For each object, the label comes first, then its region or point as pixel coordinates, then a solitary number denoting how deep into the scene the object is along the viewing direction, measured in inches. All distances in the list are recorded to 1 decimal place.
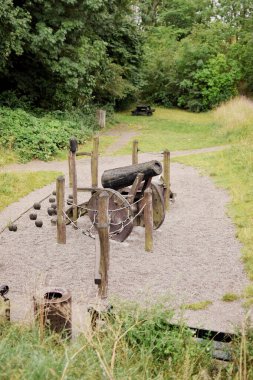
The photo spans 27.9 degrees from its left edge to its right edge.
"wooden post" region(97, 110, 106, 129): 949.8
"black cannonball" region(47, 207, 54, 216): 421.1
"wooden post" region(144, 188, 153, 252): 354.6
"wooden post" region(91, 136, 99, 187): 463.5
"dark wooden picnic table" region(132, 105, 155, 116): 1189.1
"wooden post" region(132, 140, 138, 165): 528.7
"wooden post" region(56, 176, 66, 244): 354.0
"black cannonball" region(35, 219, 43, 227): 395.5
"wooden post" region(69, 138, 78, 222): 402.0
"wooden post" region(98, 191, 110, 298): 281.3
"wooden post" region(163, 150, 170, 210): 471.8
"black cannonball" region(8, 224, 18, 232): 391.5
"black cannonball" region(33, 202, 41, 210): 433.3
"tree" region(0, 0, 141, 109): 714.2
